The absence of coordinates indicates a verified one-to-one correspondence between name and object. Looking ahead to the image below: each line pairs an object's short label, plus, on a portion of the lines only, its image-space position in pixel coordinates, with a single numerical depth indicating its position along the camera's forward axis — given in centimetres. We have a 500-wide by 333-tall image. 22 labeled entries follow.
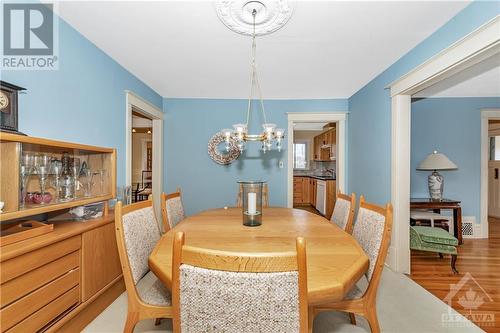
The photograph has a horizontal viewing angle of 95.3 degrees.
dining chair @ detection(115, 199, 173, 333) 122
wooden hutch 113
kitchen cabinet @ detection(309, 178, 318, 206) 635
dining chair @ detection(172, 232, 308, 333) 68
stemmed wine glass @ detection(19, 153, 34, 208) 135
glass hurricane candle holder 181
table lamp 350
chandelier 206
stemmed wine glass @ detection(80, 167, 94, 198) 191
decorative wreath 391
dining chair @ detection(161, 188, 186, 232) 203
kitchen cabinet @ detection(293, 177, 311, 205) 691
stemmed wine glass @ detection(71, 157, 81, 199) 179
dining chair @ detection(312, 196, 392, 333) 131
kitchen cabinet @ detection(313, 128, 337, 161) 582
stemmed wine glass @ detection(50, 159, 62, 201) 163
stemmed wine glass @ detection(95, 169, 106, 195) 201
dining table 96
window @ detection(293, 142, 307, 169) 781
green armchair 266
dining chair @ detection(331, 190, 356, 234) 199
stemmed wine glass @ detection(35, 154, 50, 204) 148
